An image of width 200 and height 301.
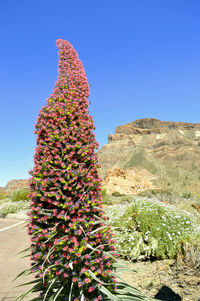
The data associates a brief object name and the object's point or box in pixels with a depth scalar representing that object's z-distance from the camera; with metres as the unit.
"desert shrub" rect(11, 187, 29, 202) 14.12
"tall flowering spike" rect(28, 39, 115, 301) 1.91
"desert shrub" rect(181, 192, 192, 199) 18.25
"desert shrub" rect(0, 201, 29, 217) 11.17
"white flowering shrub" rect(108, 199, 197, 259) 4.55
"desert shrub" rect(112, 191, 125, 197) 15.82
